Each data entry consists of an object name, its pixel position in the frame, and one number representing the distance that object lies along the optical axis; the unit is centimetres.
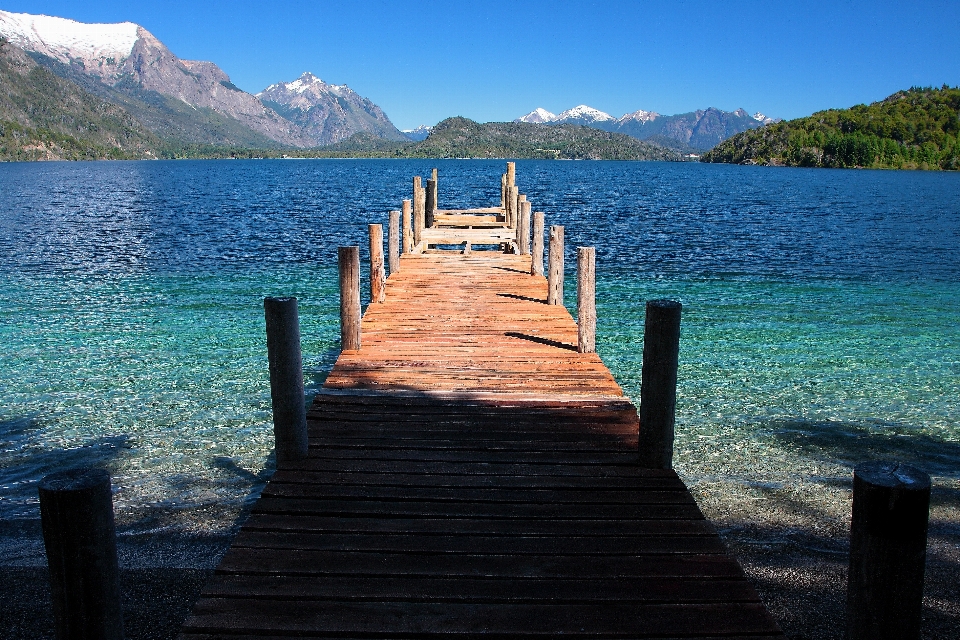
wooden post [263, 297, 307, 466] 491
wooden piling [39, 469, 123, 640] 263
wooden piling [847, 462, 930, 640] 251
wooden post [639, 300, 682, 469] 478
